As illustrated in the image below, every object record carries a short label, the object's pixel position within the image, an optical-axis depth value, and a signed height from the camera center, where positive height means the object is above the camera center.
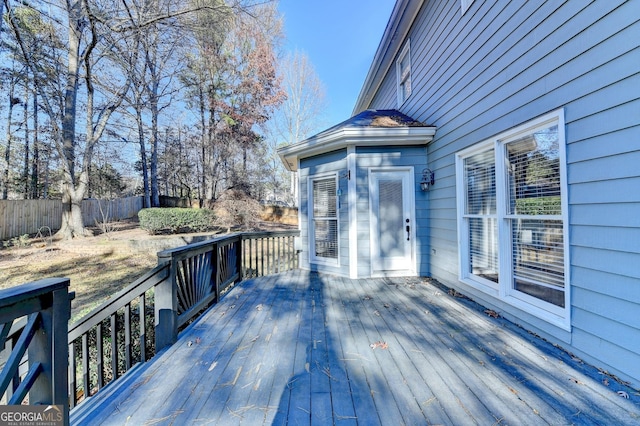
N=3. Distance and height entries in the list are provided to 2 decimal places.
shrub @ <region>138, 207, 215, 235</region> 9.24 -0.23
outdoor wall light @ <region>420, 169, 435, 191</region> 4.29 +0.49
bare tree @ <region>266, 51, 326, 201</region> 16.08 +6.61
